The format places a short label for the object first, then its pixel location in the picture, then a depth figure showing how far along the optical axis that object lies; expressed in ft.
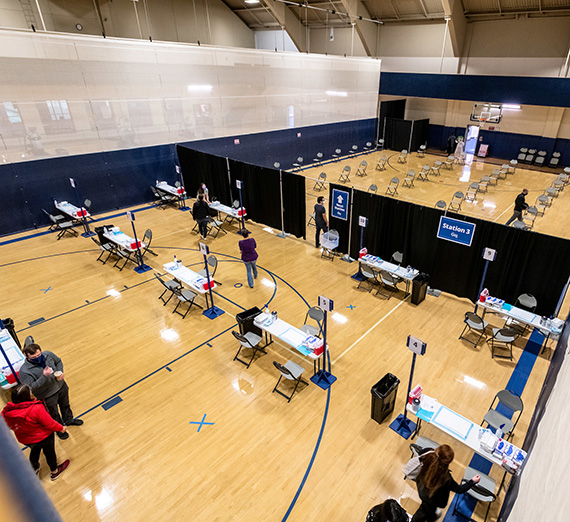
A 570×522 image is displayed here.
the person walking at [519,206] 39.99
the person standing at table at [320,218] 35.22
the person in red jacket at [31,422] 15.56
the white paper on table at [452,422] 17.89
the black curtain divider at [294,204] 39.04
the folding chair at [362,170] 66.86
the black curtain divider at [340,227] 36.01
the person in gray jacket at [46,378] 17.95
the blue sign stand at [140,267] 35.89
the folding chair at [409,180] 59.88
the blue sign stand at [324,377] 23.06
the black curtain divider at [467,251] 25.81
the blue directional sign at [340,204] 35.16
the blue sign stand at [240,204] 40.56
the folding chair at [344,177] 60.57
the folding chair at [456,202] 48.57
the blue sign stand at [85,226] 43.47
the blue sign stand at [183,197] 50.86
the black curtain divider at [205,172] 47.77
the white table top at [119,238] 35.11
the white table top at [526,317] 24.43
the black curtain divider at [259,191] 41.96
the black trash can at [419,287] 30.09
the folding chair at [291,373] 21.36
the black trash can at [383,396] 19.99
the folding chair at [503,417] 18.06
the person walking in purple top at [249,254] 30.30
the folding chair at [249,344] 23.52
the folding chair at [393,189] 54.08
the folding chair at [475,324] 25.95
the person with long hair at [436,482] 13.55
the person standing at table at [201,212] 39.88
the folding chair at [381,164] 71.64
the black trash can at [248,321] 25.12
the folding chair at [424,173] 63.88
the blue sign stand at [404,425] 20.12
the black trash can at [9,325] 23.71
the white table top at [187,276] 29.17
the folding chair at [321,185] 59.20
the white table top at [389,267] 30.91
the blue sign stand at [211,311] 29.12
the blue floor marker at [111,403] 21.95
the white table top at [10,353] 21.30
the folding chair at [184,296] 29.32
